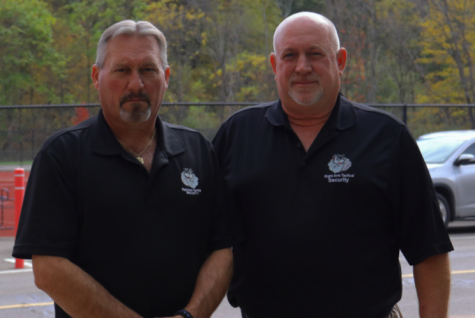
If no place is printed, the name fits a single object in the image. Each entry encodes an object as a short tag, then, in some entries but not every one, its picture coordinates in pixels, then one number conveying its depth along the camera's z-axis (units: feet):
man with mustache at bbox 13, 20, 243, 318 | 7.49
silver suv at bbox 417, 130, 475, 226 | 36.01
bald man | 9.11
